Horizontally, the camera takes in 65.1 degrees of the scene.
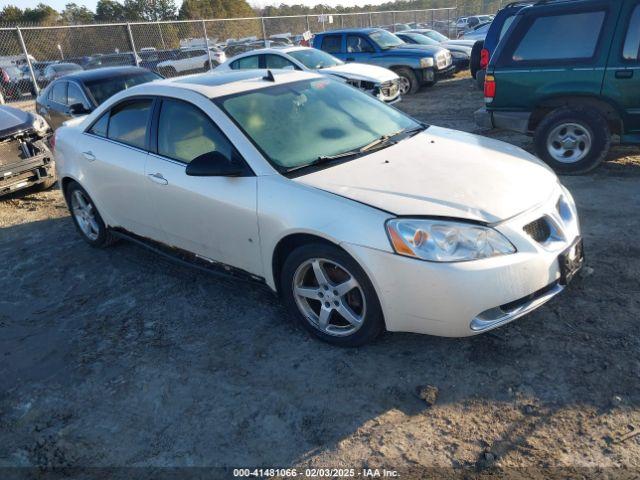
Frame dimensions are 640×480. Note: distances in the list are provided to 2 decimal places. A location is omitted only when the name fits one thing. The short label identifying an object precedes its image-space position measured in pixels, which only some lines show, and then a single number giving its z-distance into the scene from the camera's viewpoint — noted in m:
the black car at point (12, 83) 15.31
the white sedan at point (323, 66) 10.85
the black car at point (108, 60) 17.78
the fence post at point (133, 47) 16.91
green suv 5.50
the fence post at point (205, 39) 19.12
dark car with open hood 6.71
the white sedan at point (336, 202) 2.70
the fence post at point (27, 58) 14.44
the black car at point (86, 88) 8.59
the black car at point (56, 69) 18.58
